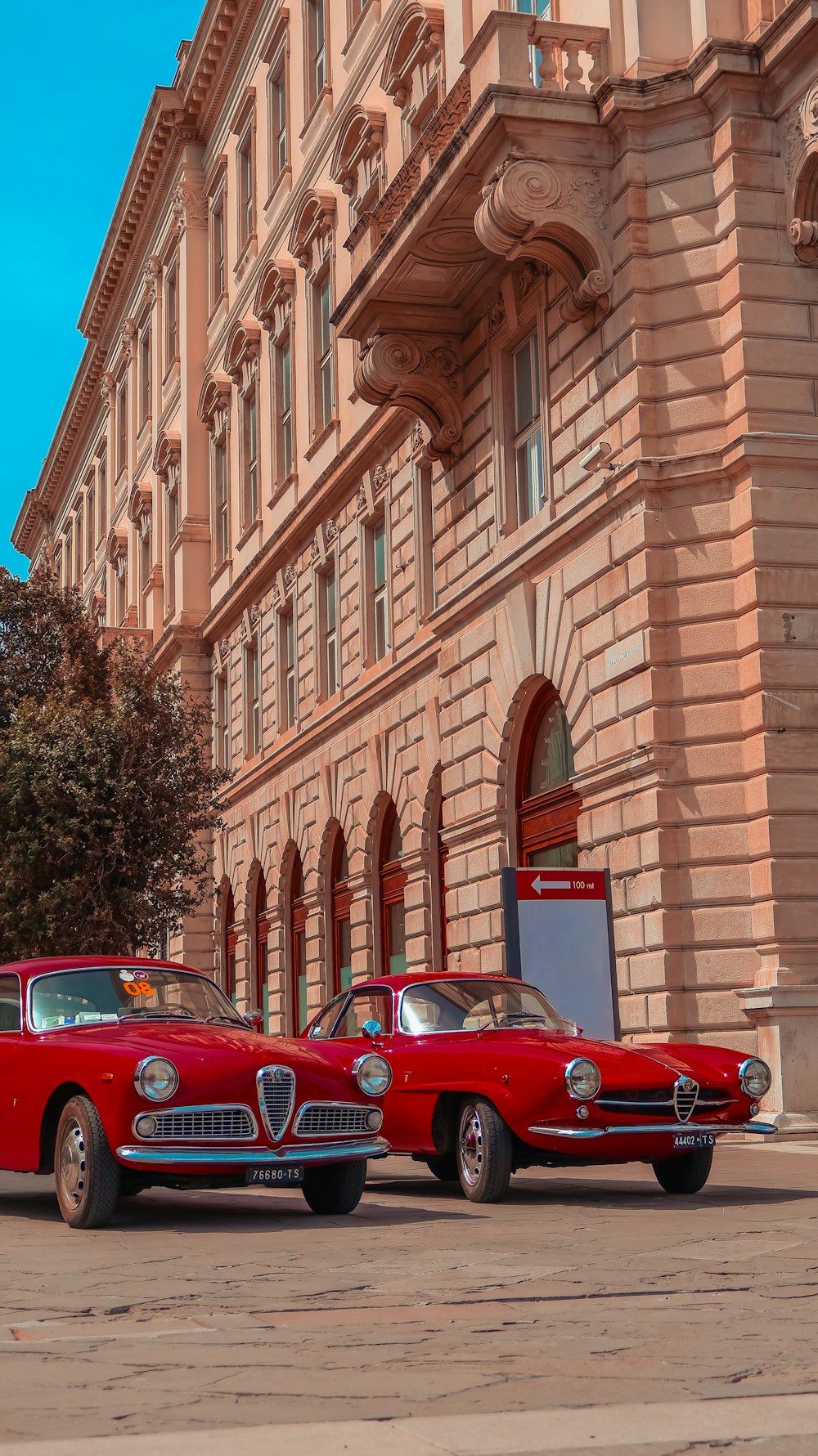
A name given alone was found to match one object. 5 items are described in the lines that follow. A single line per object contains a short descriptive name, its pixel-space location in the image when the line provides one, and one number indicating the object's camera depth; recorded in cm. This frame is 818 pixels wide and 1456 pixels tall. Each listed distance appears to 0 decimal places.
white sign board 1537
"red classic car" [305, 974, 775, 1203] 1027
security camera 1867
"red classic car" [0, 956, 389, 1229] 937
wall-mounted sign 1791
